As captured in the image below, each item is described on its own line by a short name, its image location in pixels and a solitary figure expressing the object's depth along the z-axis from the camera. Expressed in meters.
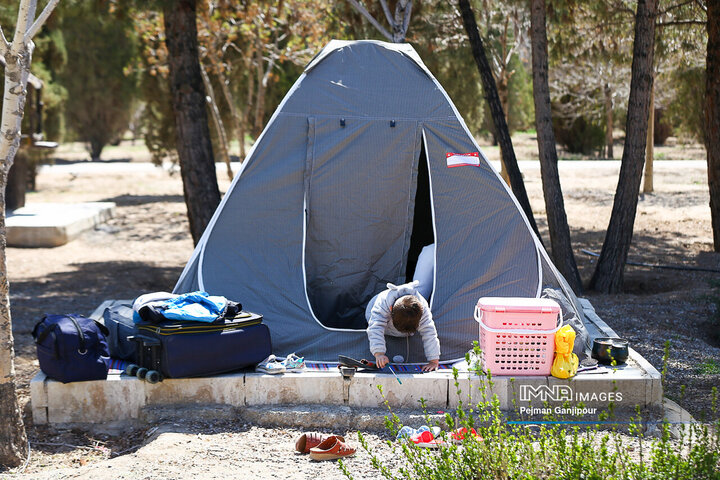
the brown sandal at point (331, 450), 7.85
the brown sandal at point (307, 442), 8.09
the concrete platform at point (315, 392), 8.99
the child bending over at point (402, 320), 9.24
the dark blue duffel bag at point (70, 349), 8.76
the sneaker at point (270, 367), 9.24
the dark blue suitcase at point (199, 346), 8.80
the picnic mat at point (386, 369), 9.37
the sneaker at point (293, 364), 9.30
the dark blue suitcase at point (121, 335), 9.61
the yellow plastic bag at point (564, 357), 8.95
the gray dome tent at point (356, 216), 10.41
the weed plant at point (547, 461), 5.48
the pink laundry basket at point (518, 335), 8.95
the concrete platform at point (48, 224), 23.31
